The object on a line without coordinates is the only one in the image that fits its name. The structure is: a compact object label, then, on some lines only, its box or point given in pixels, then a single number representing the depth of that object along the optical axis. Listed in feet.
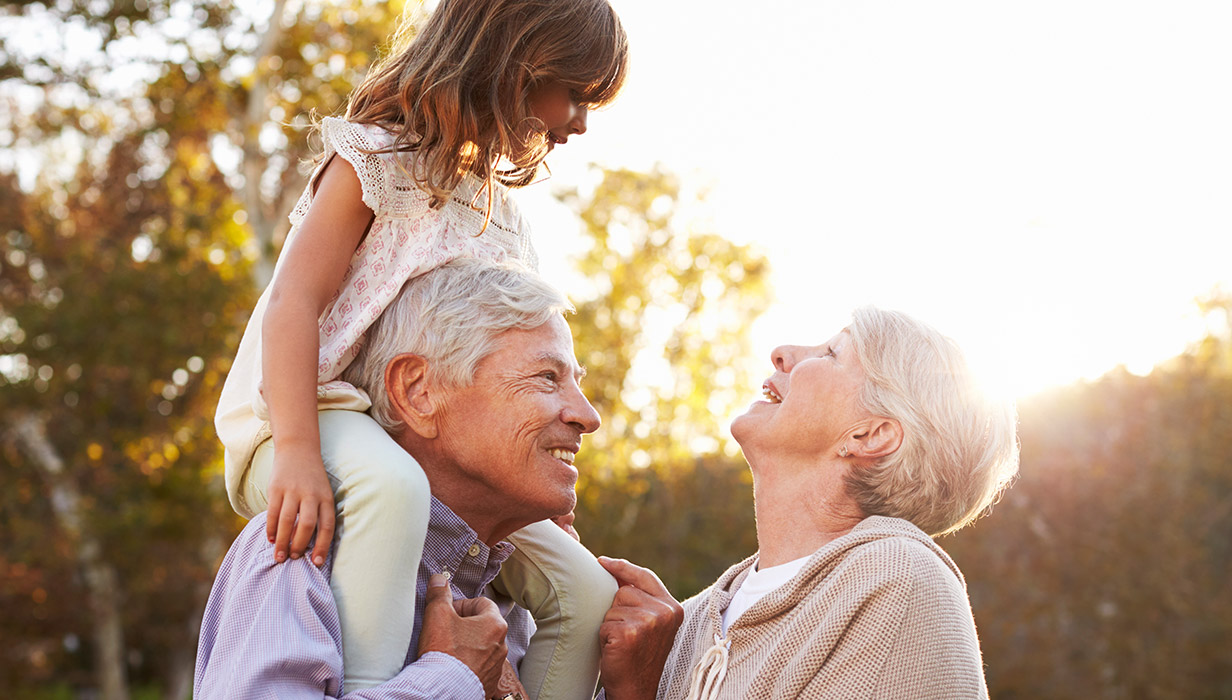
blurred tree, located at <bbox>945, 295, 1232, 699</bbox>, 24.06
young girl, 6.49
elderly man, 6.99
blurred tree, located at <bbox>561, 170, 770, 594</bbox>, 32.27
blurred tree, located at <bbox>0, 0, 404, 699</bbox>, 32.55
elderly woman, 6.51
